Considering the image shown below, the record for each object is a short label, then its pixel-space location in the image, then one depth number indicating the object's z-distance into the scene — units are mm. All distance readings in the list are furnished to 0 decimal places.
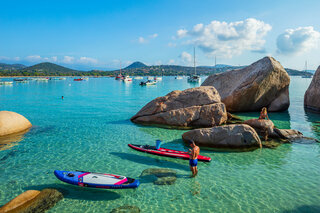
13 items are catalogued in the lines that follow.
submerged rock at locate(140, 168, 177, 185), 10985
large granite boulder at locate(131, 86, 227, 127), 21734
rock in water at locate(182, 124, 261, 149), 15578
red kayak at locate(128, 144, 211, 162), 13617
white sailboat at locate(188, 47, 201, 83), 123512
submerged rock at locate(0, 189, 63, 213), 8609
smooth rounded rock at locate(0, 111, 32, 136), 19156
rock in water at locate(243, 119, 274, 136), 18073
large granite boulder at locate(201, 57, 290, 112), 27422
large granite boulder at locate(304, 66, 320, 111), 31294
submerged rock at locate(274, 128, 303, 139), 17922
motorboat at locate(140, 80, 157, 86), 103075
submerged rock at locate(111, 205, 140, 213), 8641
